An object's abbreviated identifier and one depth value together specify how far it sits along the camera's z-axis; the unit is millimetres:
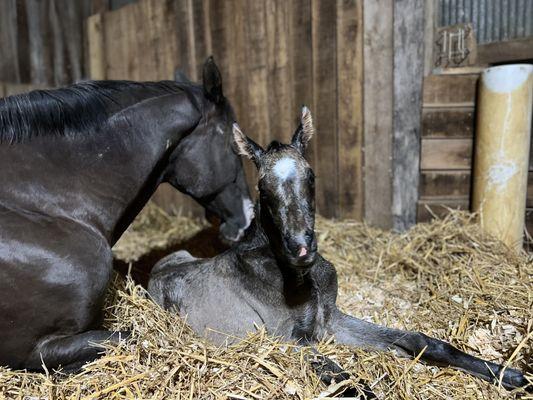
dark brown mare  2143
